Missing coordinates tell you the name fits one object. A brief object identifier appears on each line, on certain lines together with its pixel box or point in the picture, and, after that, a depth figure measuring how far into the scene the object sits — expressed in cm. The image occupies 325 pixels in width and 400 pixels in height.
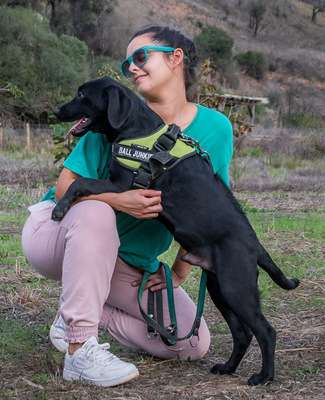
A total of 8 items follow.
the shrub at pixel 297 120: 3041
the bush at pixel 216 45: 4300
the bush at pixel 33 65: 2742
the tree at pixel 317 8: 6612
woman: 236
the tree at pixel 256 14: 6088
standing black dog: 238
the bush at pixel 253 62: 4603
